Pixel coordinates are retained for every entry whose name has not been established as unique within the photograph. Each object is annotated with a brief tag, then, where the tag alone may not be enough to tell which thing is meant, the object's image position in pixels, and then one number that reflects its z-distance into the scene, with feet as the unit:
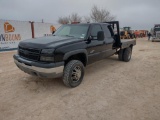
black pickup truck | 12.86
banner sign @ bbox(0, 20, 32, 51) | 40.81
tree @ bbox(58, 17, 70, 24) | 198.09
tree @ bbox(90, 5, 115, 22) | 151.33
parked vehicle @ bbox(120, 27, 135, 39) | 83.67
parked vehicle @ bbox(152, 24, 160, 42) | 73.00
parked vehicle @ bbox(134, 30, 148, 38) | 114.32
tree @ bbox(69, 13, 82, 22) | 187.27
